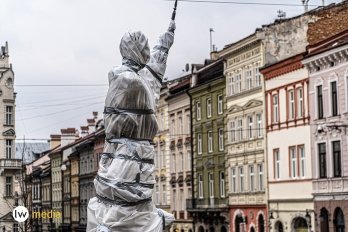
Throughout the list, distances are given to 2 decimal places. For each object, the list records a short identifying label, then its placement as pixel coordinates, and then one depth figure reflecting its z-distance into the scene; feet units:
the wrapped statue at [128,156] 42.39
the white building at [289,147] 162.09
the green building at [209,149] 203.82
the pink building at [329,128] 149.18
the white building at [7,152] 281.95
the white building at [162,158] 238.07
